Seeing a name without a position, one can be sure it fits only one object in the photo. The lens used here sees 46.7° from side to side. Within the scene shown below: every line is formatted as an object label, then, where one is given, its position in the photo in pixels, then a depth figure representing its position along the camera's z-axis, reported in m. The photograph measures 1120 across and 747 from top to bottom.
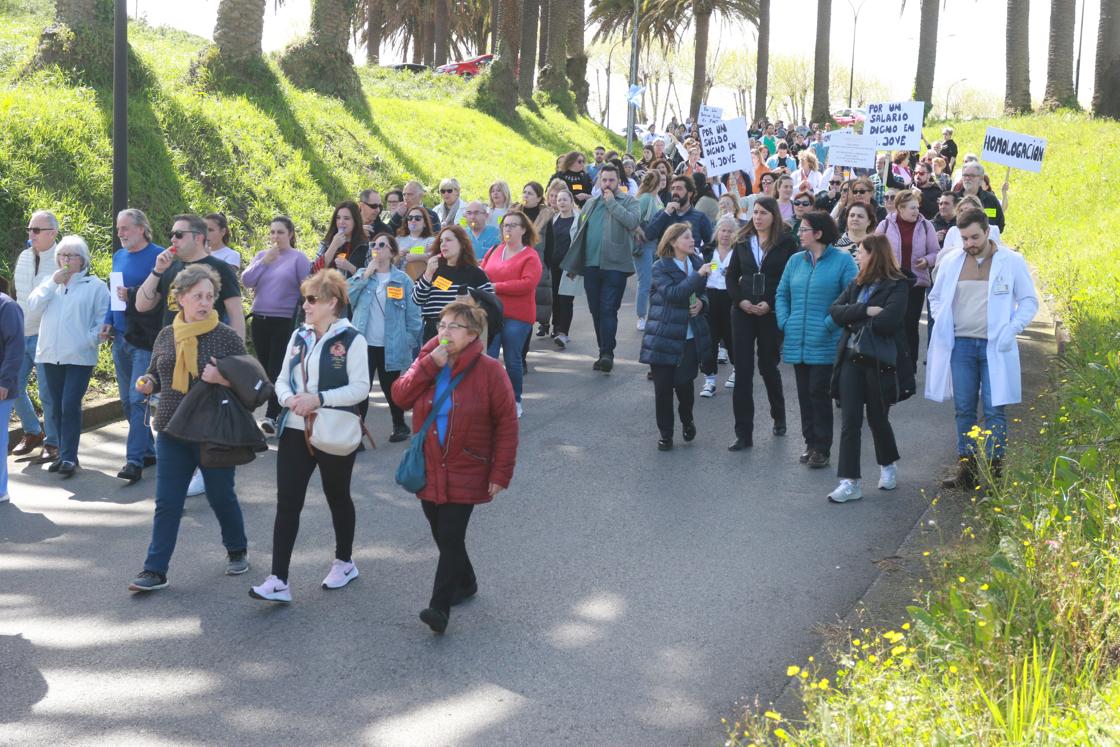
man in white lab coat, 8.42
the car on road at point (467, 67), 48.66
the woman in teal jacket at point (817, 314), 9.46
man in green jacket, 13.41
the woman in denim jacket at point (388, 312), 10.47
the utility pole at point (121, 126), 11.55
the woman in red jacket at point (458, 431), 6.29
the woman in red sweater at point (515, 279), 11.03
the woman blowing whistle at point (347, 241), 11.42
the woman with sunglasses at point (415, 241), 11.30
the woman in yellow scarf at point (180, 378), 6.90
